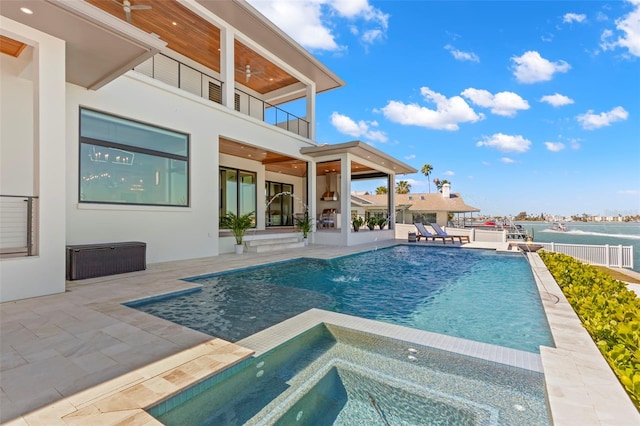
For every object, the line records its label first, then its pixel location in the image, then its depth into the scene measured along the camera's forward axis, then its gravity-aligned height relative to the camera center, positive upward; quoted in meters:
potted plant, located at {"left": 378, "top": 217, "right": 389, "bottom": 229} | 16.39 -0.33
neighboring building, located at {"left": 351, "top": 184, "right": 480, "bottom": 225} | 28.88 +0.80
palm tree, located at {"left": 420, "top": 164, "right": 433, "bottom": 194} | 57.50 +9.11
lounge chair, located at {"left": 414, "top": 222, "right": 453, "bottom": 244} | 14.84 -0.94
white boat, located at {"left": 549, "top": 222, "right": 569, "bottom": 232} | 71.44 -3.28
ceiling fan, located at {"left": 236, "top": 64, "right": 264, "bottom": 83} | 12.34 +6.16
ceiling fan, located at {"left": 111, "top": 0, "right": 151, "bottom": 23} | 8.28 +6.02
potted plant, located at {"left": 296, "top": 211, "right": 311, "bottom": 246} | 12.82 -0.47
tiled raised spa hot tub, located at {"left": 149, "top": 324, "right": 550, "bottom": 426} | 2.25 -1.50
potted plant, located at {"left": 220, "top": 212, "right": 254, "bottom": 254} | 9.98 -0.32
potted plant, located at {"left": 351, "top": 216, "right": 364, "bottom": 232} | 14.20 -0.38
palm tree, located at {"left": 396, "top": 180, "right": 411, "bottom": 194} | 51.49 +5.31
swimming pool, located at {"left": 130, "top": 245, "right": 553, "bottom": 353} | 3.90 -1.48
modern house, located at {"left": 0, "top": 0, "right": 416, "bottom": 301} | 4.78 +2.44
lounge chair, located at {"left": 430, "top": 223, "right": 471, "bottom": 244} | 14.86 -0.93
